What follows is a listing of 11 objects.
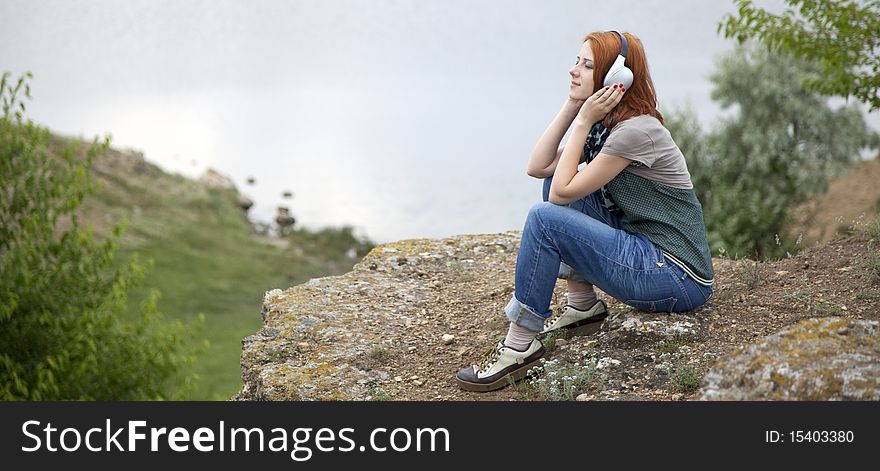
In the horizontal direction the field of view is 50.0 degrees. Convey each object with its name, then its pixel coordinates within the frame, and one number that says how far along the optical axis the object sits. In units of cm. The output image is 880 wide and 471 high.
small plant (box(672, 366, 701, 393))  573
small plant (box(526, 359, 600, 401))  587
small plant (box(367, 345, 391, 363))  701
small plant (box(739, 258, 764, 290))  740
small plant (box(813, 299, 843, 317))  658
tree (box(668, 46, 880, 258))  2612
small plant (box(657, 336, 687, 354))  622
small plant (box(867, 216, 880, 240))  792
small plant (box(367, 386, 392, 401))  621
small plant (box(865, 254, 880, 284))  704
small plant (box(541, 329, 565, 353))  656
